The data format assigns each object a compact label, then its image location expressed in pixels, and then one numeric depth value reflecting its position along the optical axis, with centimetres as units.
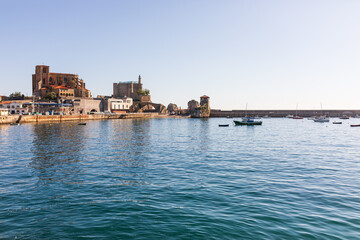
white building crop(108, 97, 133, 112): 15562
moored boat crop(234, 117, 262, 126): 9741
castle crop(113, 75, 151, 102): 19268
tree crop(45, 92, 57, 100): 13405
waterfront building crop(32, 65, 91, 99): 14100
